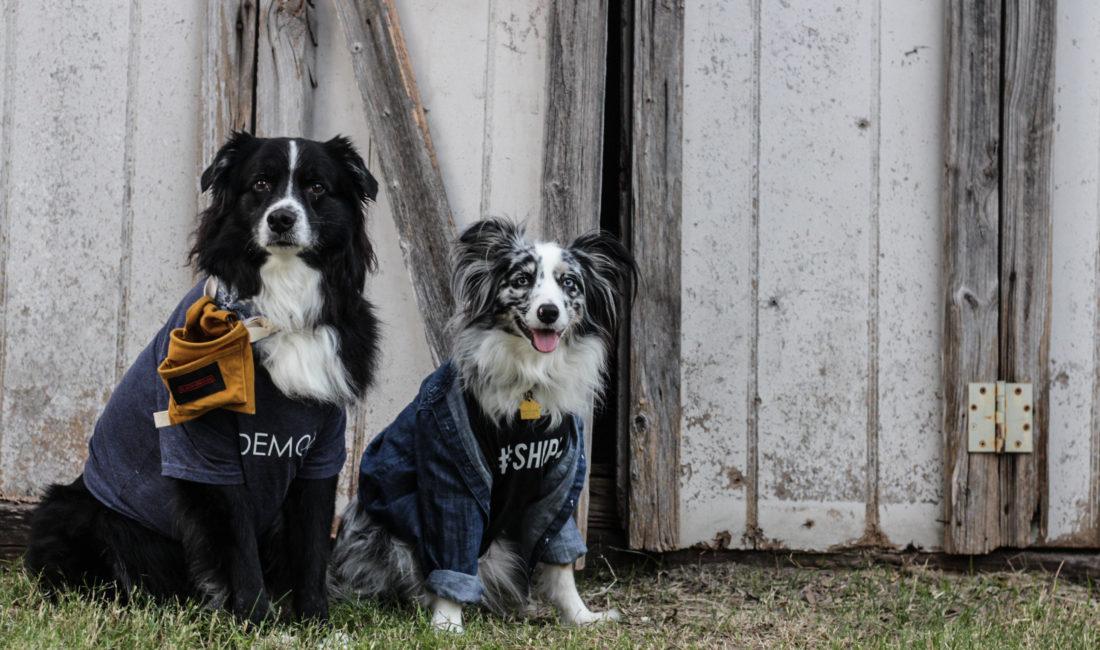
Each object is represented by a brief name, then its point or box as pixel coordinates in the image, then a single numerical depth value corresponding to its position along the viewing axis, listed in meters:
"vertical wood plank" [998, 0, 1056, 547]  4.10
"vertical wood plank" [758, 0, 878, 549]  4.23
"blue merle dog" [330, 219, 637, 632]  3.45
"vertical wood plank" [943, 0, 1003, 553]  4.11
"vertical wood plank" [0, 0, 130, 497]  4.19
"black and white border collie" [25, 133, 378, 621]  3.05
